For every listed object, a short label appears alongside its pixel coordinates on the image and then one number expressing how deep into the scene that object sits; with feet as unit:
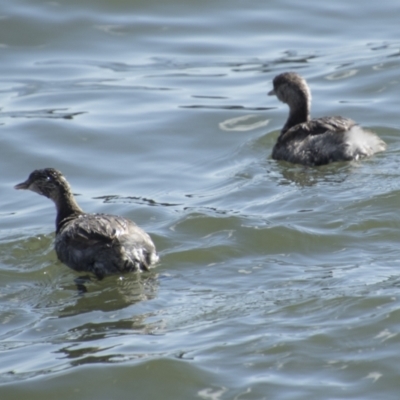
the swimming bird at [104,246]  58.85
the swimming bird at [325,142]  77.77
